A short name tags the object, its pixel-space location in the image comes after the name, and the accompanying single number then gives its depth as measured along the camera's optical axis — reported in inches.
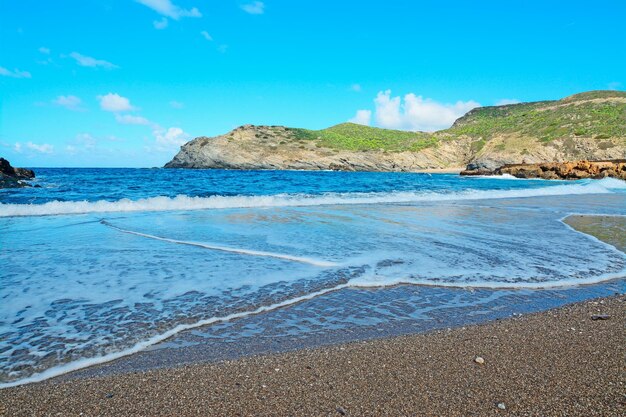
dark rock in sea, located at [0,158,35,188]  1061.1
